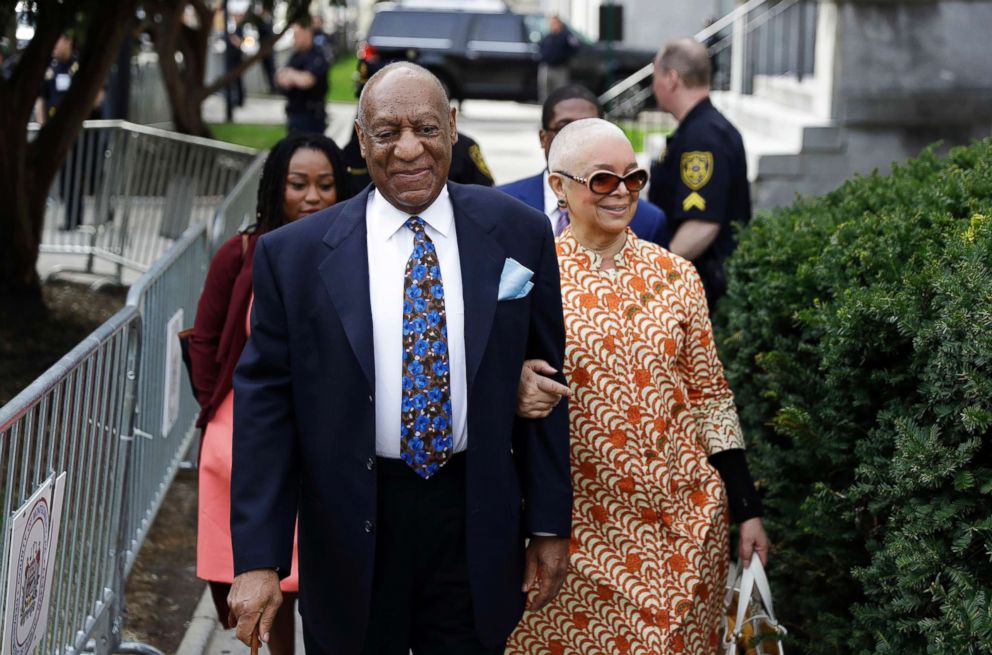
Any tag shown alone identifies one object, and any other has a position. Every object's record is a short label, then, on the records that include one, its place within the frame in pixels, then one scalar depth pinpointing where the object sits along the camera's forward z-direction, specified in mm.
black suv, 28922
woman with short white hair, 3834
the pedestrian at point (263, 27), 18073
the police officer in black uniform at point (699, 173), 6211
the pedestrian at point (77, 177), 11625
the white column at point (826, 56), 11148
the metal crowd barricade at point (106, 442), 3834
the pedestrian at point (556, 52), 26859
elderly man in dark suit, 3277
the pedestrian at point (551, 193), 5465
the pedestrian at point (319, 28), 25711
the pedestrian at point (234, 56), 27984
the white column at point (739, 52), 14414
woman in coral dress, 4684
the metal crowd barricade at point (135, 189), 11500
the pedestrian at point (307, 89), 16562
